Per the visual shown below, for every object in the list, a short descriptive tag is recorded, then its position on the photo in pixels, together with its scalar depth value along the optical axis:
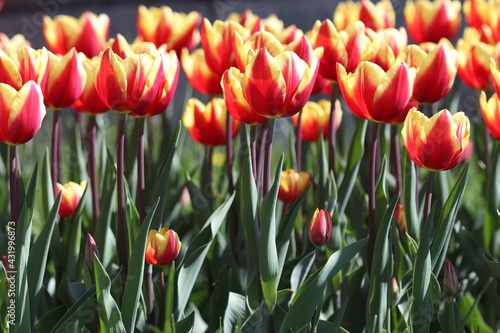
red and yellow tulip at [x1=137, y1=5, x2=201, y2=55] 2.67
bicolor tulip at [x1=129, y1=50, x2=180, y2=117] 2.38
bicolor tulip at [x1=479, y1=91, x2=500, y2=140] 2.40
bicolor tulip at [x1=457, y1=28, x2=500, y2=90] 2.51
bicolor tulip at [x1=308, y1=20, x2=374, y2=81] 2.45
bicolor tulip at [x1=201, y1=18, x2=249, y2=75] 2.47
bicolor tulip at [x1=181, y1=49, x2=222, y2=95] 2.59
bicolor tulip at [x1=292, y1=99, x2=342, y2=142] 2.62
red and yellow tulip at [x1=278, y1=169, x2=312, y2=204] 2.48
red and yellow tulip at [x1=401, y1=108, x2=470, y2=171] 2.32
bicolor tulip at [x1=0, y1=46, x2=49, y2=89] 2.34
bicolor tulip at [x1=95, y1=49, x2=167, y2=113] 2.33
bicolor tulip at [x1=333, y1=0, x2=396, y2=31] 2.65
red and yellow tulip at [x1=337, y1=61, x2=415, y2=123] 2.34
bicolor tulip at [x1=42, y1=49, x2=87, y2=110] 2.40
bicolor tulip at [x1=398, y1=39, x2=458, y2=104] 2.40
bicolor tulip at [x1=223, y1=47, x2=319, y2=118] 2.31
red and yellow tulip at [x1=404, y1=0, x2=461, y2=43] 2.69
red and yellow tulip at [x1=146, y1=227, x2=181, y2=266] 2.34
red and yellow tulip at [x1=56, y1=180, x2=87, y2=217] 2.44
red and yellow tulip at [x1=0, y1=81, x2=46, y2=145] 2.29
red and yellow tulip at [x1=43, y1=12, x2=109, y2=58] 2.65
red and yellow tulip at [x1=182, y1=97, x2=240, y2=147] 2.56
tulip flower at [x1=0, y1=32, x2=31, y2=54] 2.50
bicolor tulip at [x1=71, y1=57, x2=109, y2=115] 2.45
